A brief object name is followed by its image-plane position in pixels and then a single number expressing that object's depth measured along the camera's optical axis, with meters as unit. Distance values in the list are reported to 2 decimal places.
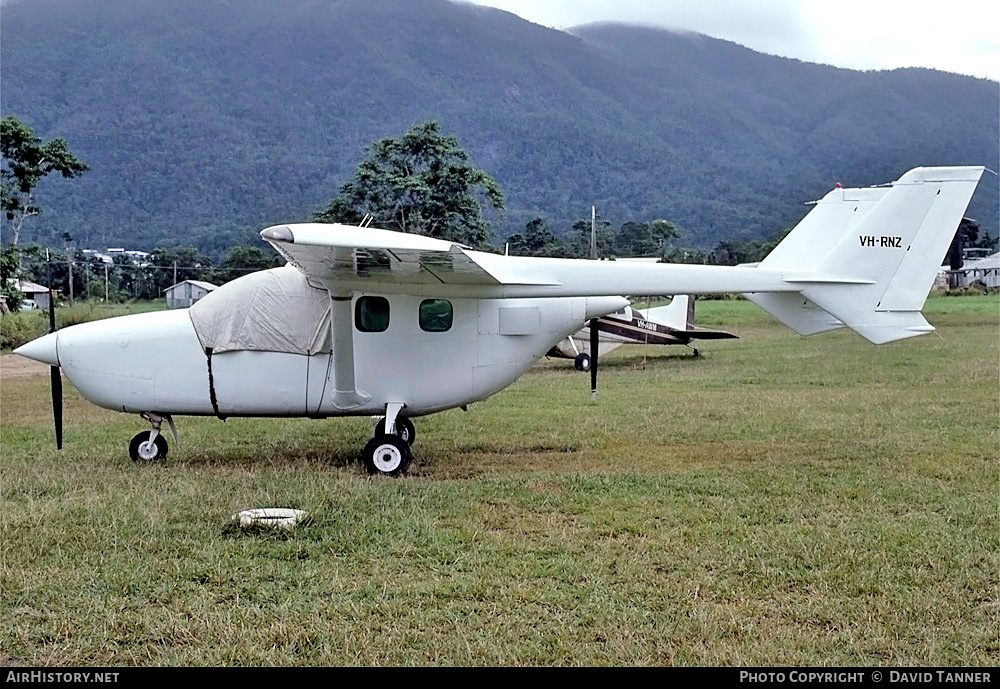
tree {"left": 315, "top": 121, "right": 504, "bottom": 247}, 31.16
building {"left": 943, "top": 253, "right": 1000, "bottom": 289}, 57.00
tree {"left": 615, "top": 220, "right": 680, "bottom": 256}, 55.06
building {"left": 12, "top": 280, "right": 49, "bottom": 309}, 53.57
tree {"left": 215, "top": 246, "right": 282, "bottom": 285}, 47.88
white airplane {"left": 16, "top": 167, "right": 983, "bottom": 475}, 8.41
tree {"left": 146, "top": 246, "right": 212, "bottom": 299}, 50.71
